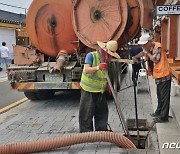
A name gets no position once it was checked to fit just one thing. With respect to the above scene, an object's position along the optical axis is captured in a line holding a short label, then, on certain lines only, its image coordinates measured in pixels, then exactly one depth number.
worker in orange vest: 5.62
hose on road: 4.47
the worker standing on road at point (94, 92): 4.60
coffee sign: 5.99
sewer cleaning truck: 6.64
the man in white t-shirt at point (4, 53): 17.50
